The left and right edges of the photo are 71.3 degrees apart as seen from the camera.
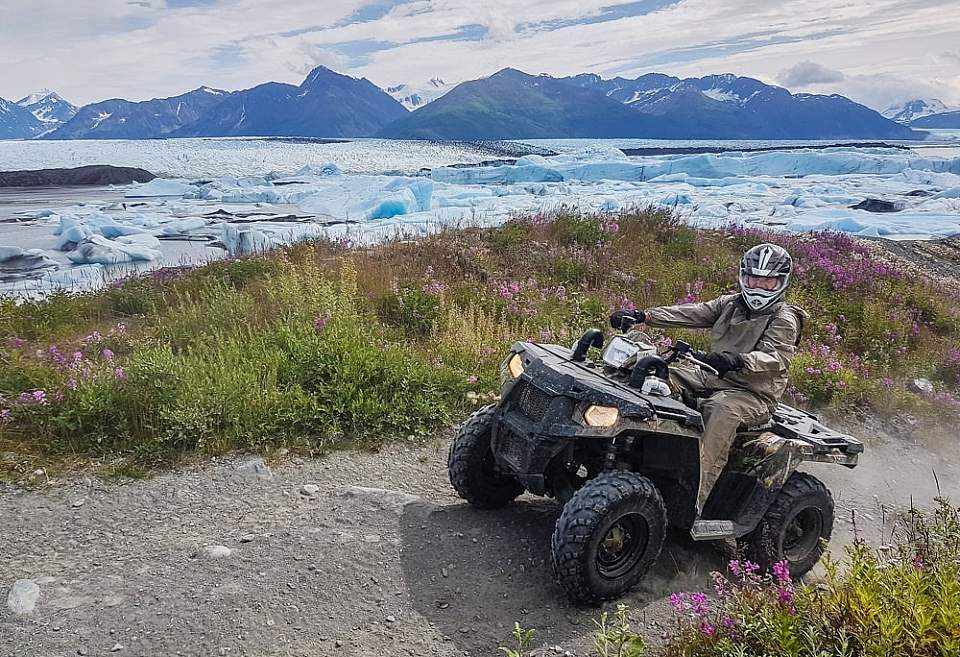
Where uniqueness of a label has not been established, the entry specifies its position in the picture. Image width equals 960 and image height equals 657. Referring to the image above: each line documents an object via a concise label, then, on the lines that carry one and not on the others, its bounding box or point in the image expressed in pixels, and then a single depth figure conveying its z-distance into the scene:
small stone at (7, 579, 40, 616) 3.20
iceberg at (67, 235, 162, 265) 15.48
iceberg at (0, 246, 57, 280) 14.73
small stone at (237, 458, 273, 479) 4.72
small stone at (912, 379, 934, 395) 7.29
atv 3.33
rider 3.67
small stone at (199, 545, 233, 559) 3.68
